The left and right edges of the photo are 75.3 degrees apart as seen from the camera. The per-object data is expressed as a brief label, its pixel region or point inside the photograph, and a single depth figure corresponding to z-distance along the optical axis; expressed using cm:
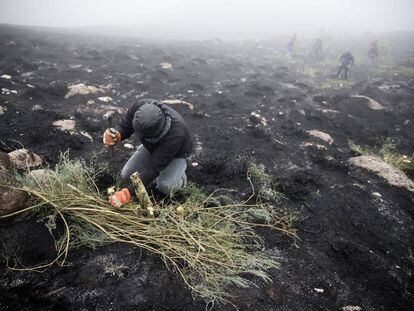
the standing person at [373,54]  1557
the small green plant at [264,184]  362
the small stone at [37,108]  541
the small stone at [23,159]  321
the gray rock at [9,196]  244
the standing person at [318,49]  1697
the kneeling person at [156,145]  272
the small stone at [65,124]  481
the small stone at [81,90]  651
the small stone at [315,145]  529
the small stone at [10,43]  957
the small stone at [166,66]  1001
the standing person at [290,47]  1674
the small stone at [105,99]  651
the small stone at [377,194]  401
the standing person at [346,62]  1168
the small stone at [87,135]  469
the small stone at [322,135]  570
